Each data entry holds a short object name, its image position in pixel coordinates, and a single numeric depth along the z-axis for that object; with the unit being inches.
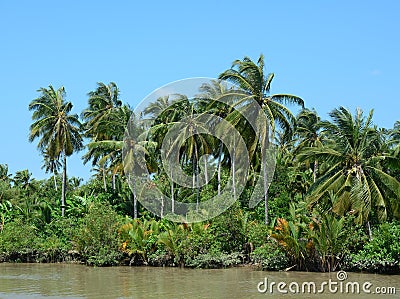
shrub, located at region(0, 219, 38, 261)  1203.2
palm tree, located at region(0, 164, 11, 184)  2390.0
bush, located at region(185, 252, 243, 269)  961.3
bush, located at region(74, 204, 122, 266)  1050.1
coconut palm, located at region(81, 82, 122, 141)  1583.2
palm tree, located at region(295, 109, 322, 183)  1537.4
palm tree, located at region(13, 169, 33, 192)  2282.2
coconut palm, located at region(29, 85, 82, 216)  1416.1
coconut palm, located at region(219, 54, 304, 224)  1018.7
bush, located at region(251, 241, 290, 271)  869.2
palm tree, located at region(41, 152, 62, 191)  1778.5
